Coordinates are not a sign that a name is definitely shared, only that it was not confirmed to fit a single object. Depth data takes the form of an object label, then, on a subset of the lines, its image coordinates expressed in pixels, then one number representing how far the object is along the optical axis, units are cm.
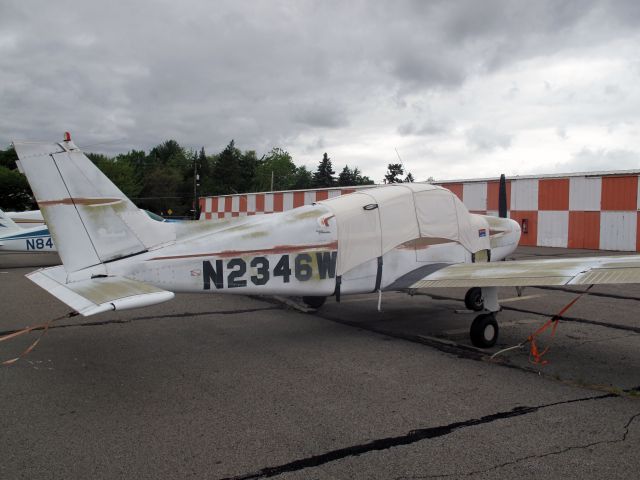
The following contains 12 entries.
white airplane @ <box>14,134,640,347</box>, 520
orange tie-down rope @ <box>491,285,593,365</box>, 569
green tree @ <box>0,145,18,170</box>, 7456
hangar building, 1897
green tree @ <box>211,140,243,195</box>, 9141
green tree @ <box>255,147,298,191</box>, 9719
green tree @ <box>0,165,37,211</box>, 6550
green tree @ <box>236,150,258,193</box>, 9524
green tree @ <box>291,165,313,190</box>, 9989
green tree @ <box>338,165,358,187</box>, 8384
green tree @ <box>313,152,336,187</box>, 8019
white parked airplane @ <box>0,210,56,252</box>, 1638
